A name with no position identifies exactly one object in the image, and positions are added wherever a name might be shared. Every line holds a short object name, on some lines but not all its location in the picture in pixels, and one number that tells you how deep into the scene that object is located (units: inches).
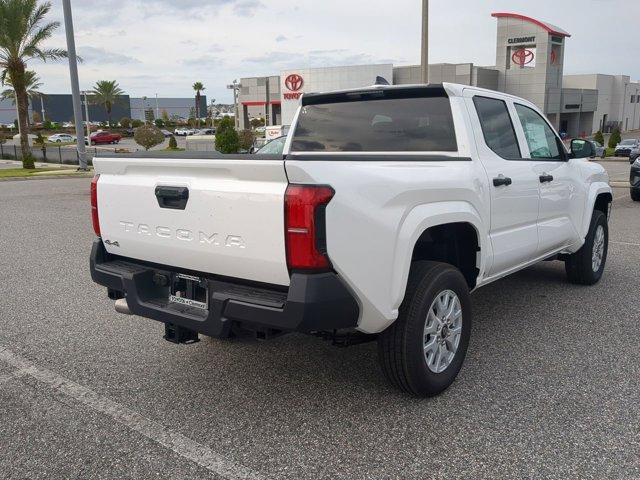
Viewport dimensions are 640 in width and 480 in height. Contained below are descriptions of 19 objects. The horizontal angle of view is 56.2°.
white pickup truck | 117.7
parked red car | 2315.0
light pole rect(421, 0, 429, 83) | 608.7
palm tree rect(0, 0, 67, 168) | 1100.5
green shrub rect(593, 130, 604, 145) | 1903.2
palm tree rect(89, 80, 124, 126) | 3321.9
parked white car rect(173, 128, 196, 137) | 3228.1
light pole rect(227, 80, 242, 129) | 2650.1
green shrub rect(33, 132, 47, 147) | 2192.9
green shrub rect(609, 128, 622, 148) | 1842.3
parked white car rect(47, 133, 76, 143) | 2588.6
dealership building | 2050.9
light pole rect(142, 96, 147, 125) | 4734.0
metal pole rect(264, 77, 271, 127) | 2650.1
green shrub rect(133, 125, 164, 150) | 1439.5
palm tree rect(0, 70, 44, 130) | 1818.5
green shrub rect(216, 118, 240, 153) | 1184.8
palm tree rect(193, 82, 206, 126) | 4215.1
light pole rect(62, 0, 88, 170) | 871.1
